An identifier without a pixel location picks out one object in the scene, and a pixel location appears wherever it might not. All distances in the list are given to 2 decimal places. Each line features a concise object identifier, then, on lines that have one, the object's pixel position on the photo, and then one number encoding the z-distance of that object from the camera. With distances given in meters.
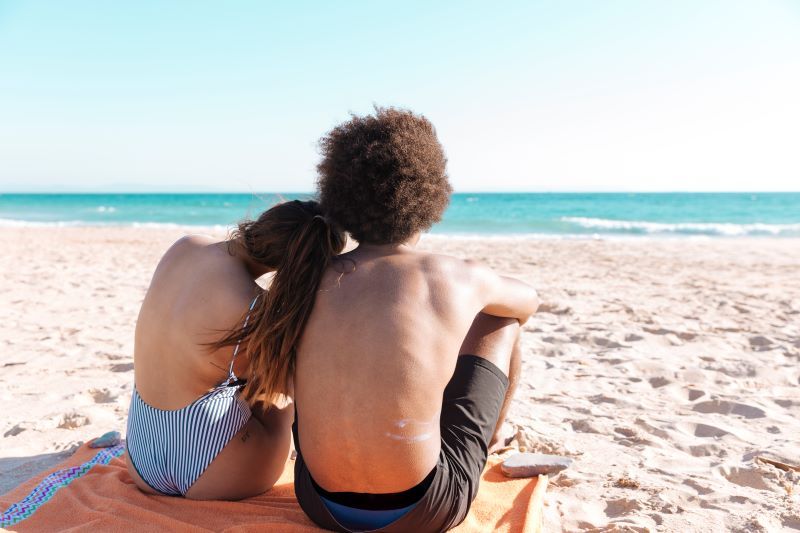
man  1.73
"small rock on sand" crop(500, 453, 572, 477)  2.53
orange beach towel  2.07
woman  1.92
